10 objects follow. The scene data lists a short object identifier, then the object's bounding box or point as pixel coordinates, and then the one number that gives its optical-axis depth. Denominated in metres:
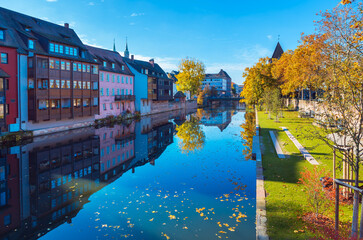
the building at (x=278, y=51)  88.82
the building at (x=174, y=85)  112.12
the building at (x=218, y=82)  181.12
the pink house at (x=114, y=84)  45.66
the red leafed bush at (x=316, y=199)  8.77
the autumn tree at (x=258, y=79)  57.57
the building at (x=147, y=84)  58.21
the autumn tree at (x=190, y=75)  77.25
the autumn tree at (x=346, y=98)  7.59
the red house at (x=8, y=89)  26.12
